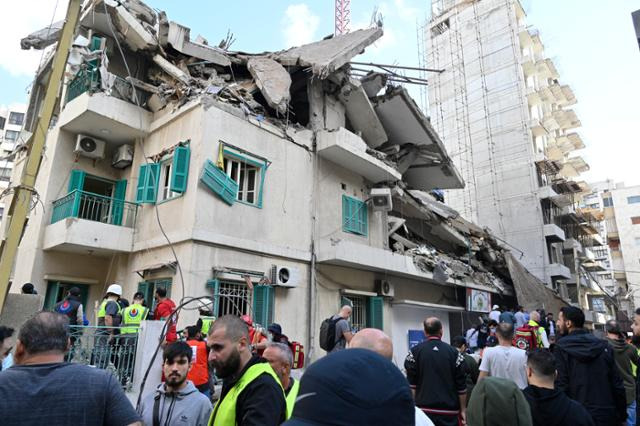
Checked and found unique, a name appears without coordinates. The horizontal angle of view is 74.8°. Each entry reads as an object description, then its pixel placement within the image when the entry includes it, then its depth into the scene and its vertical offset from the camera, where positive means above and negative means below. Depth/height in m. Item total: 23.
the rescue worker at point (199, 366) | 5.46 -0.63
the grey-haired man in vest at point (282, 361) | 3.71 -0.37
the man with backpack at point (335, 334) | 6.40 -0.23
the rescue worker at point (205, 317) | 7.32 +0.00
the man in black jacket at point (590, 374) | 3.74 -0.46
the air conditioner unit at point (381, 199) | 13.22 +3.74
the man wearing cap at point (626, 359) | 4.93 -0.43
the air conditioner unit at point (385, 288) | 13.12 +0.96
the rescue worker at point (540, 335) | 8.25 -0.26
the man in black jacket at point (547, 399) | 2.78 -0.51
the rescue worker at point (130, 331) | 6.63 -0.25
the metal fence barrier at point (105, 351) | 6.38 -0.53
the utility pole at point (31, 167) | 5.05 +1.80
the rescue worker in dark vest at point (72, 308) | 6.80 +0.11
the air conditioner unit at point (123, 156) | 11.18 +4.15
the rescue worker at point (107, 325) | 6.48 -0.16
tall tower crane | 26.03 +18.61
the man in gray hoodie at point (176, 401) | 3.00 -0.61
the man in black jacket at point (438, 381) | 4.10 -0.59
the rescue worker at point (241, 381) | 2.25 -0.35
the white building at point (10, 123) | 53.66 +24.86
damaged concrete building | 9.37 +3.53
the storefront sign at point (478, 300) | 16.55 +0.81
